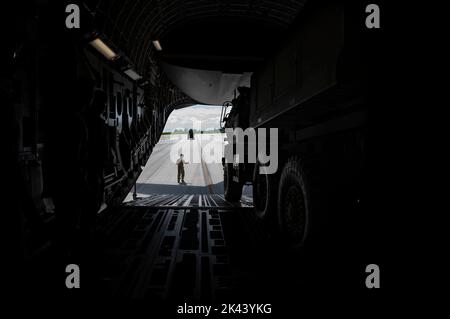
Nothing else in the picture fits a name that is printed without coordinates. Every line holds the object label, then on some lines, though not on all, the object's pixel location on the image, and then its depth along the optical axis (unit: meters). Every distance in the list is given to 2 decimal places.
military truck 2.65
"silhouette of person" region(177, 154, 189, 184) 22.14
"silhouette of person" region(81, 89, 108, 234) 4.25
